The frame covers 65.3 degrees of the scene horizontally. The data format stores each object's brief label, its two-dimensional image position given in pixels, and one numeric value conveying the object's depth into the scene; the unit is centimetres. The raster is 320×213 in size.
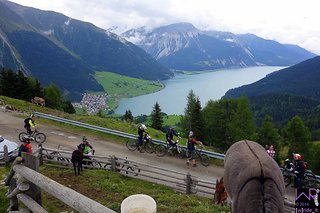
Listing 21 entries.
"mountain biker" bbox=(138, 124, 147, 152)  1859
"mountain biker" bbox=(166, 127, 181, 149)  1759
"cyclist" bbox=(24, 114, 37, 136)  1767
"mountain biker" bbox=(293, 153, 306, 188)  1332
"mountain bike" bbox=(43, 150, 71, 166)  1491
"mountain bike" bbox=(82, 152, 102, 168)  1435
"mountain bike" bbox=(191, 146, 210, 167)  1674
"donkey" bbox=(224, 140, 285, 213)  167
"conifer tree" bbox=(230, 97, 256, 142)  4082
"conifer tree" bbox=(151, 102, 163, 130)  4611
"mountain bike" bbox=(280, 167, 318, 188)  1352
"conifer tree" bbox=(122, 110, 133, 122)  5229
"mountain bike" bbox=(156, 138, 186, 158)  1784
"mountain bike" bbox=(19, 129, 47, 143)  1935
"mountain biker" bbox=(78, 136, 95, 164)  1469
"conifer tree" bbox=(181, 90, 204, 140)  4035
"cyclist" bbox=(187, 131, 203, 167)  1653
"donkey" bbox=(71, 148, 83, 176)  1263
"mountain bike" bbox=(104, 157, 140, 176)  1428
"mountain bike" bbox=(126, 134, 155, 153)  1873
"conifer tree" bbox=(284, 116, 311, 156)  4324
